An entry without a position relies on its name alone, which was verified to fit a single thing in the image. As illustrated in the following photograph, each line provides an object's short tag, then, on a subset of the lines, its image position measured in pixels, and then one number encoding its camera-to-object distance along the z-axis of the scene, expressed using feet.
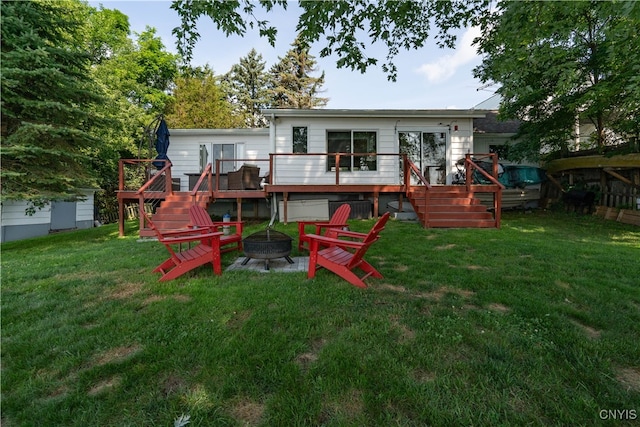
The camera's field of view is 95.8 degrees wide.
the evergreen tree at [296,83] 89.04
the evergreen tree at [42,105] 22.21
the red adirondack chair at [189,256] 12.66
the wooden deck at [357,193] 24.50
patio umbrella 29.30
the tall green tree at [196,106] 66.74
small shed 37.77
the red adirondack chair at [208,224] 16.17
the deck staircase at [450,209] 24.36
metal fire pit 14.32
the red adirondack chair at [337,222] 16.14
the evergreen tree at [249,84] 93.91
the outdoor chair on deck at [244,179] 29.37
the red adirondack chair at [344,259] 11.65
